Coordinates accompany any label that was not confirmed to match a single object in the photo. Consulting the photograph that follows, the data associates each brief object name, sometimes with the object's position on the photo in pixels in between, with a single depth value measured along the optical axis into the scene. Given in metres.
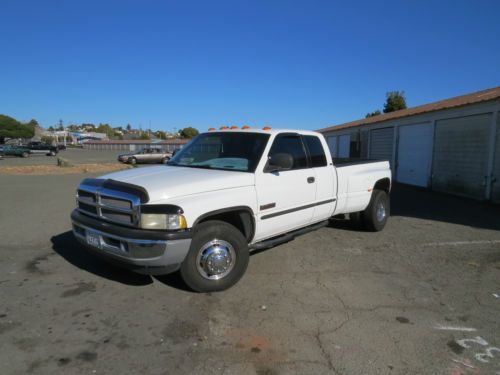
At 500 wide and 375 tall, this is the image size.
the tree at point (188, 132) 112.17
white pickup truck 3.58
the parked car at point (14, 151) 42.72
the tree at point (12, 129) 96.12
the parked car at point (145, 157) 33.38
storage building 11.04
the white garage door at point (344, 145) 22.97
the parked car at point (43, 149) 47.94
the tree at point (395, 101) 42.25
